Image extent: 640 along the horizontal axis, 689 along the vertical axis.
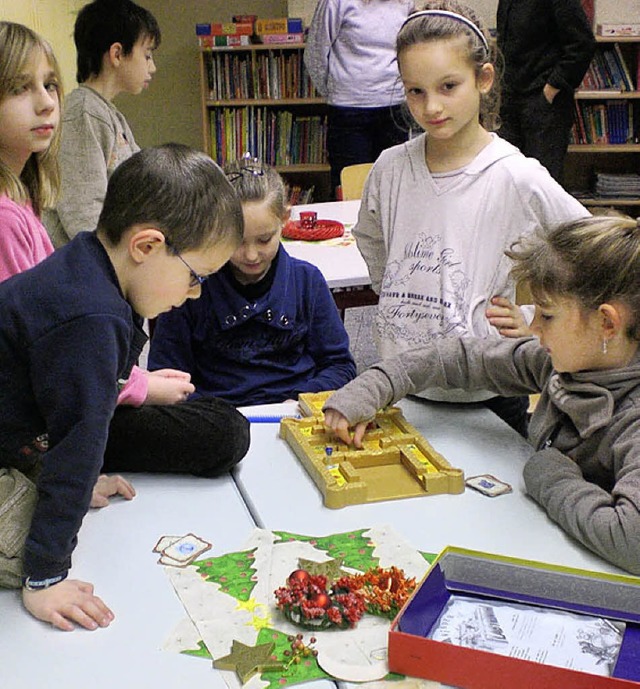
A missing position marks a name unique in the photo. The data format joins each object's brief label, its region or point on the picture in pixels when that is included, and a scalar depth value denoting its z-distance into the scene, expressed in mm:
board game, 1306
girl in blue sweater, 1921
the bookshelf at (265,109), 5188
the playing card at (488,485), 1327
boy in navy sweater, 1060
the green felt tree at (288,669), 924
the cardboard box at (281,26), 5016
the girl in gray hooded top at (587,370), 1198
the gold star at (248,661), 932
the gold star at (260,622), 1012
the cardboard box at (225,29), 5057
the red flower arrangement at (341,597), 1006
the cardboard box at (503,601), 878
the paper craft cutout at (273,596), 952
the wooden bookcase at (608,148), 5055
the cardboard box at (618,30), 4930
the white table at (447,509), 1193
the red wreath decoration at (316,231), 2793
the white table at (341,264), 2412
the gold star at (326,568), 1087
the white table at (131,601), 939
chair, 3566
